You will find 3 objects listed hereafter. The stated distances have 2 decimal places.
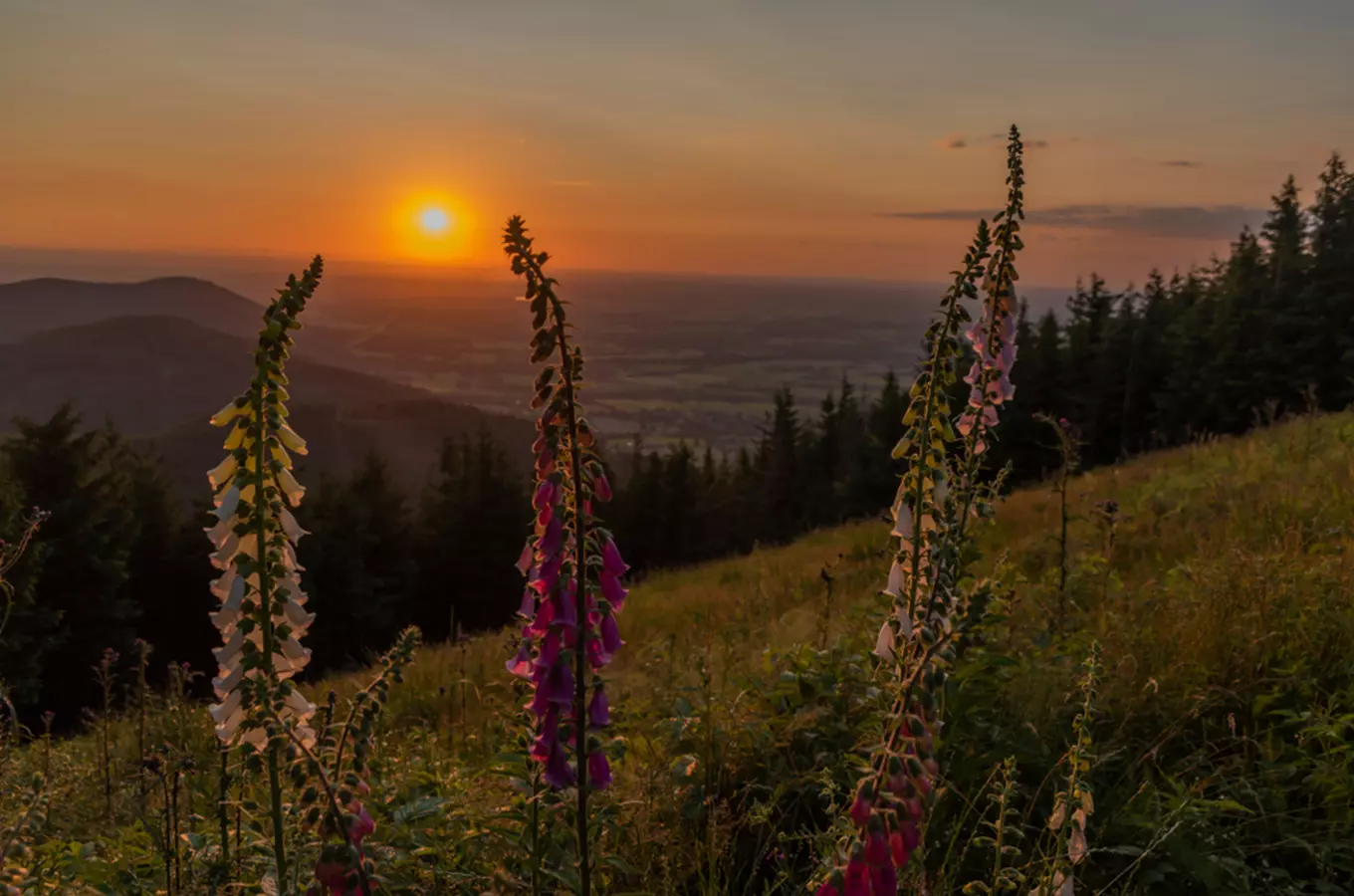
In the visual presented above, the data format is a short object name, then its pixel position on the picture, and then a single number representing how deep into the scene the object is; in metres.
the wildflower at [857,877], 1.00
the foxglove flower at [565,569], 1.15
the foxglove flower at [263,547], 1.13
